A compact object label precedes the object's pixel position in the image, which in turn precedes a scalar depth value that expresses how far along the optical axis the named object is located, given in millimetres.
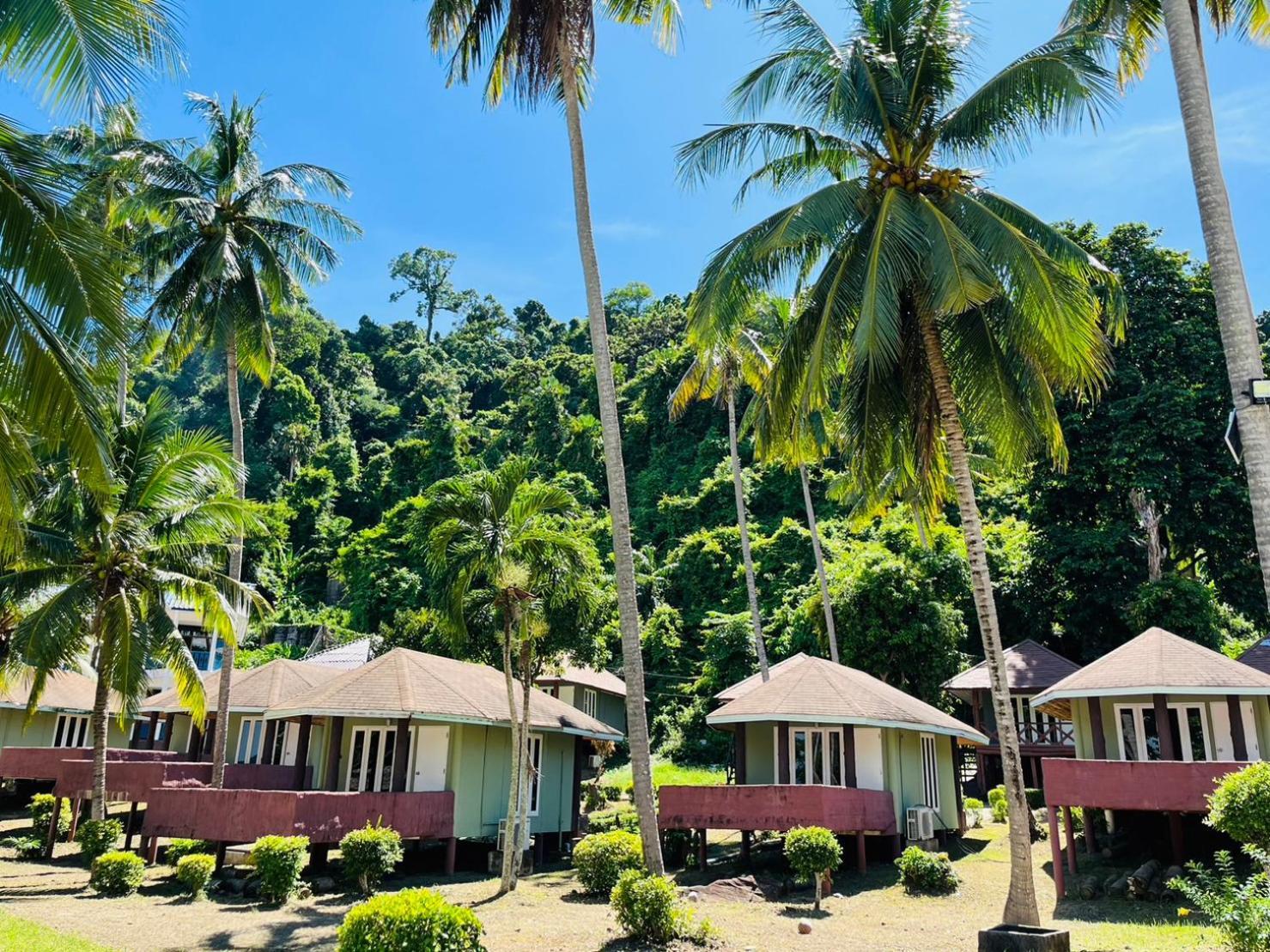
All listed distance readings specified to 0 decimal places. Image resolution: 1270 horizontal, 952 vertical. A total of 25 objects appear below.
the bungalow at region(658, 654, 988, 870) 19891
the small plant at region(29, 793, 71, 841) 24008
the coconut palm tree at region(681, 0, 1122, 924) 13430
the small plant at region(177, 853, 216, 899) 17375
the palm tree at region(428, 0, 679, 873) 15391
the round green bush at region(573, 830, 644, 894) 17938
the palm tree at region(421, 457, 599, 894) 18641
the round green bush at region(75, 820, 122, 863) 20578
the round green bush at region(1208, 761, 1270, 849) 11812
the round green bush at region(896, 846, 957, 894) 17922
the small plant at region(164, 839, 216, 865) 20047
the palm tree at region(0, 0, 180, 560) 7996
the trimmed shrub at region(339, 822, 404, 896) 17516
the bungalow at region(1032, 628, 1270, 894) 16906
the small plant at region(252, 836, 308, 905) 16812
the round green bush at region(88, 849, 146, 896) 17359
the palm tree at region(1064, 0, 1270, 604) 9820
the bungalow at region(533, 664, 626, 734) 35812
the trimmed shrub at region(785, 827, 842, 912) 17484
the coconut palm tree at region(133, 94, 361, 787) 23031
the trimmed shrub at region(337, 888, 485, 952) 9523
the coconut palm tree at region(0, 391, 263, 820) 19391
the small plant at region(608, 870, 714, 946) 12750
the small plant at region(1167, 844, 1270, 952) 8711
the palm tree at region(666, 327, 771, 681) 30875
